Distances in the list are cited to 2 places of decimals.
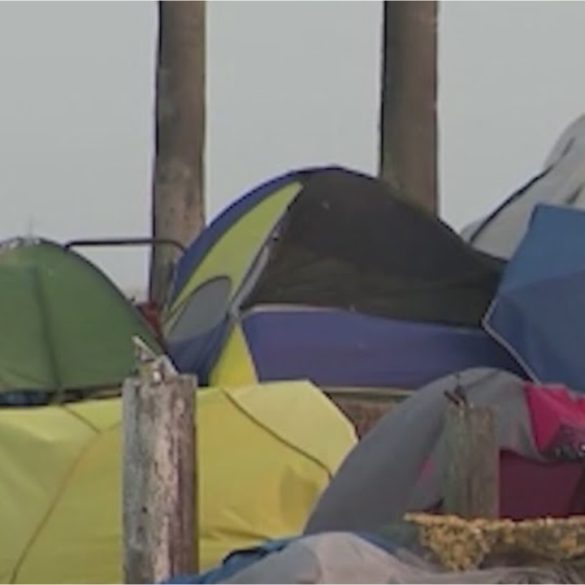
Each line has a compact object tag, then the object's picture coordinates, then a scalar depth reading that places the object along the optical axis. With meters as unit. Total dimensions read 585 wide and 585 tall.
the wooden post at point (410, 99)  26.39
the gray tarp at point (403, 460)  12.14
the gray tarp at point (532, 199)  20.69
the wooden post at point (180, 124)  27.62
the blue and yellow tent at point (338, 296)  17.81
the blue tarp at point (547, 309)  17.16
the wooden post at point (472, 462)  11.17
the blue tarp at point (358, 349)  17.67
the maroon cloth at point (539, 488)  12.08
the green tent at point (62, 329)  18.58
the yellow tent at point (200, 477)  13.64
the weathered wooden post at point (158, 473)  11.95
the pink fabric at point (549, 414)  12.36
